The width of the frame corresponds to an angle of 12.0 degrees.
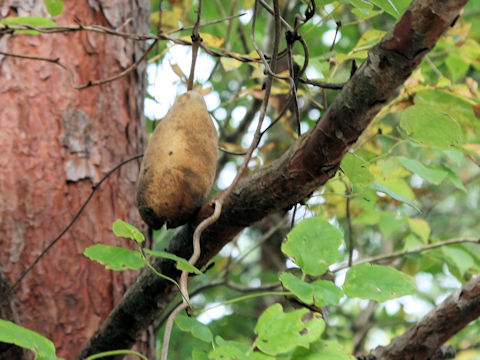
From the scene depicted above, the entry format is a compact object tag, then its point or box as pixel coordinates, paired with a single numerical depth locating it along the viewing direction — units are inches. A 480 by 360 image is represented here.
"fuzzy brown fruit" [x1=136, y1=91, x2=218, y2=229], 58.6
